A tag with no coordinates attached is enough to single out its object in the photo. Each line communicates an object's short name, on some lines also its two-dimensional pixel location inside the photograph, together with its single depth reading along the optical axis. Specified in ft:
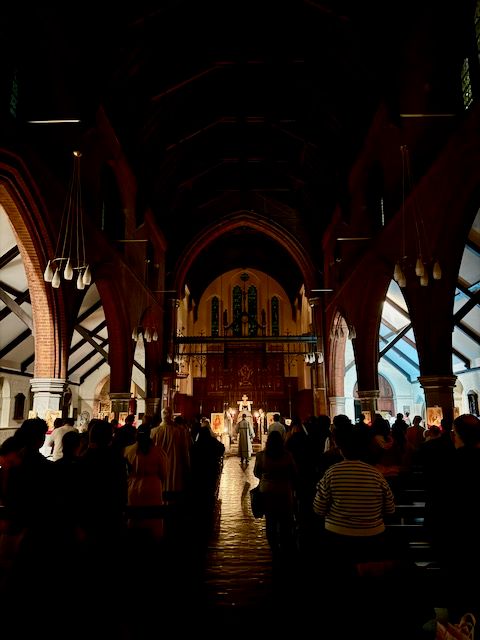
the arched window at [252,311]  102.67
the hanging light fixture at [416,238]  26.07
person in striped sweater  9.77
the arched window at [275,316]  103.81
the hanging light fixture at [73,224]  31.71
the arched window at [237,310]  102.58
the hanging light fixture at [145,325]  46.21
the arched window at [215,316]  105.17
